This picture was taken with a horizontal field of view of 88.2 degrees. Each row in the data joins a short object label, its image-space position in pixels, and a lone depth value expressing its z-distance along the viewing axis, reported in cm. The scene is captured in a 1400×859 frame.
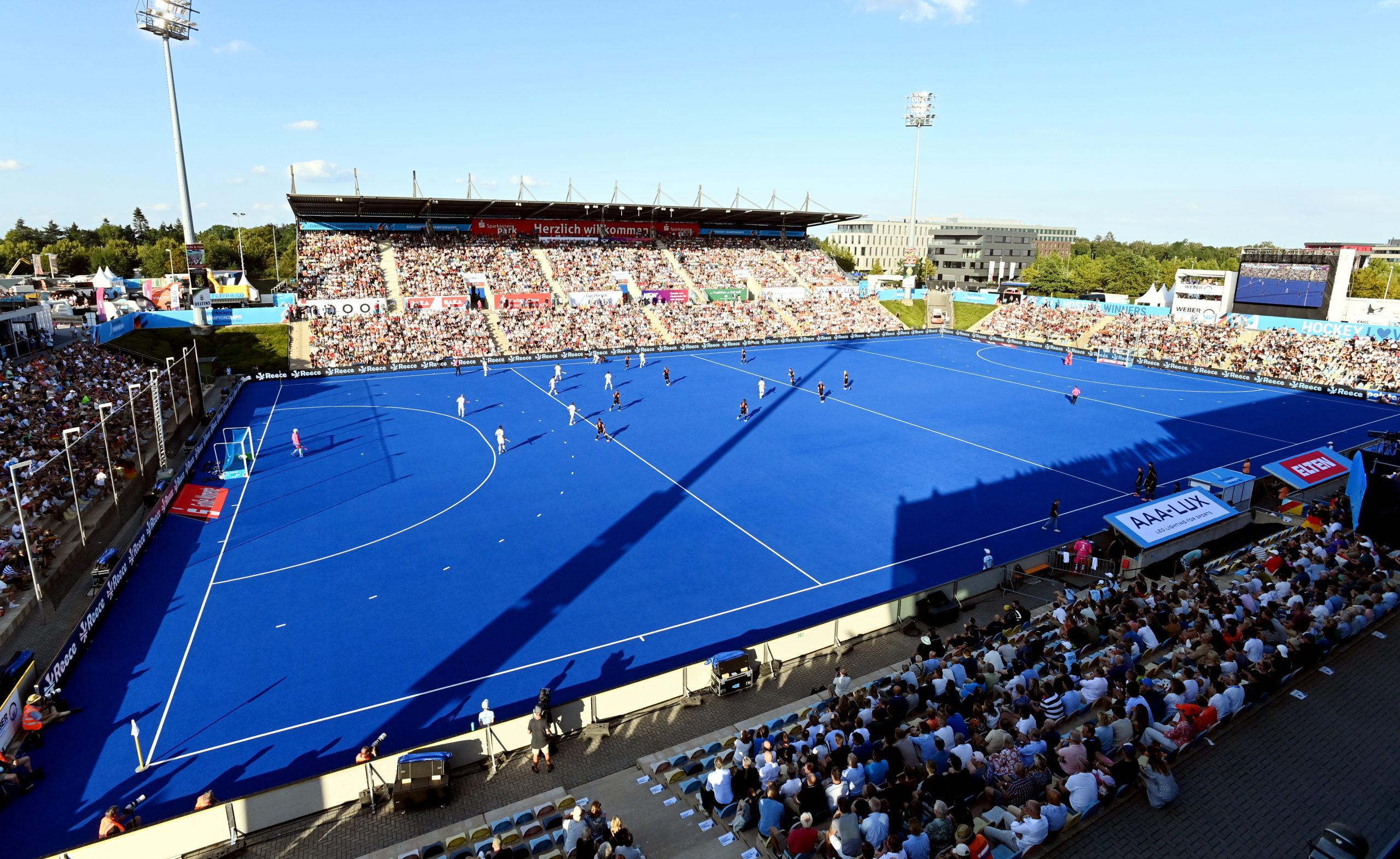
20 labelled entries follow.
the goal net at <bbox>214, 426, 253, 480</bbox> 2859
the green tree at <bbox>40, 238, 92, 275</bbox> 9731
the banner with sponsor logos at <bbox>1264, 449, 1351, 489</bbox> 2273
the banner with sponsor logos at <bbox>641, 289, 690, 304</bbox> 6762
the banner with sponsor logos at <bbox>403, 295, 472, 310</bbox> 5847
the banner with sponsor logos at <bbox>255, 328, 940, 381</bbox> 5100
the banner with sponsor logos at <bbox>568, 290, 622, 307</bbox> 6450
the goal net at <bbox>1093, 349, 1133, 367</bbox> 5872
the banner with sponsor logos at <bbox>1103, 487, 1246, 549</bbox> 1884
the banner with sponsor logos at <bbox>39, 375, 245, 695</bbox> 1484
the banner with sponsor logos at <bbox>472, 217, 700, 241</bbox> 6975
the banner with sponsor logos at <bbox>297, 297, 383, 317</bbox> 5531
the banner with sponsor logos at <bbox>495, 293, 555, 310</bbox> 6150
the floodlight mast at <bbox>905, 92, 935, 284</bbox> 8250
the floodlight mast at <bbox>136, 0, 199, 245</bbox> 4247
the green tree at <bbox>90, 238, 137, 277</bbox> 10050
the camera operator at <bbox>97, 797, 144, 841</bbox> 1056
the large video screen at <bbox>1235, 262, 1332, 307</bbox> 5253
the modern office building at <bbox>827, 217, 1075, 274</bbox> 18500
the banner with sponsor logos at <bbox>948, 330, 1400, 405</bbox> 4312
